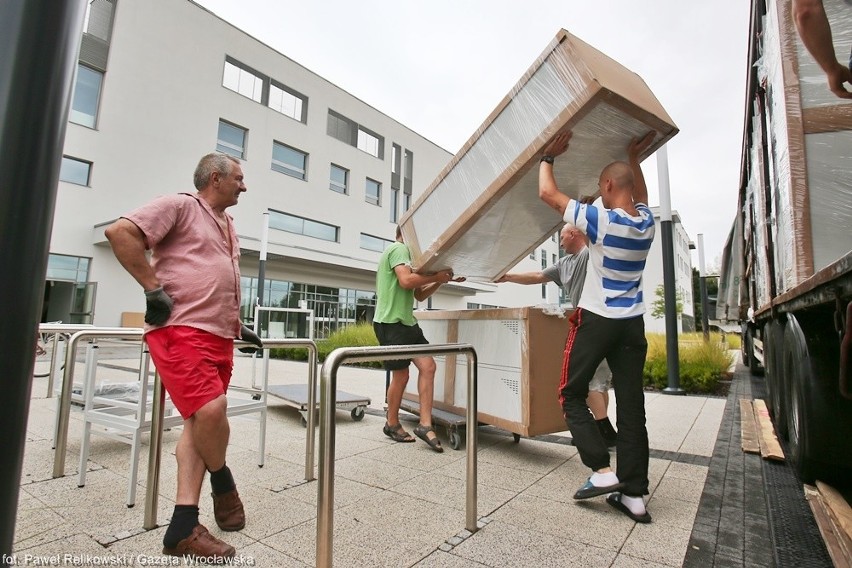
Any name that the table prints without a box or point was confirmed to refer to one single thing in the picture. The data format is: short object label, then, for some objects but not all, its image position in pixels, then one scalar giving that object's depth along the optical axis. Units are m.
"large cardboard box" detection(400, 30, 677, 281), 2.36
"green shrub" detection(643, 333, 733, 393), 7.38
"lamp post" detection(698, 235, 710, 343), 13.81
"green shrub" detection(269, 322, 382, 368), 13.23
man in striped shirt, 2.49
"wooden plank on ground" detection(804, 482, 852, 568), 1.79
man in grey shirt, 3.66
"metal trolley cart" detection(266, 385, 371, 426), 4.78
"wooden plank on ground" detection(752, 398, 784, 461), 3.43
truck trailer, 2.42
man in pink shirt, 2.09
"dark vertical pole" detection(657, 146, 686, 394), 6.90
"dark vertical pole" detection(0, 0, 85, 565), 0.87
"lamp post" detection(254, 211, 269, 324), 14.07
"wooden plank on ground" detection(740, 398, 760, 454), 3.74
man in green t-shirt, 4.02
